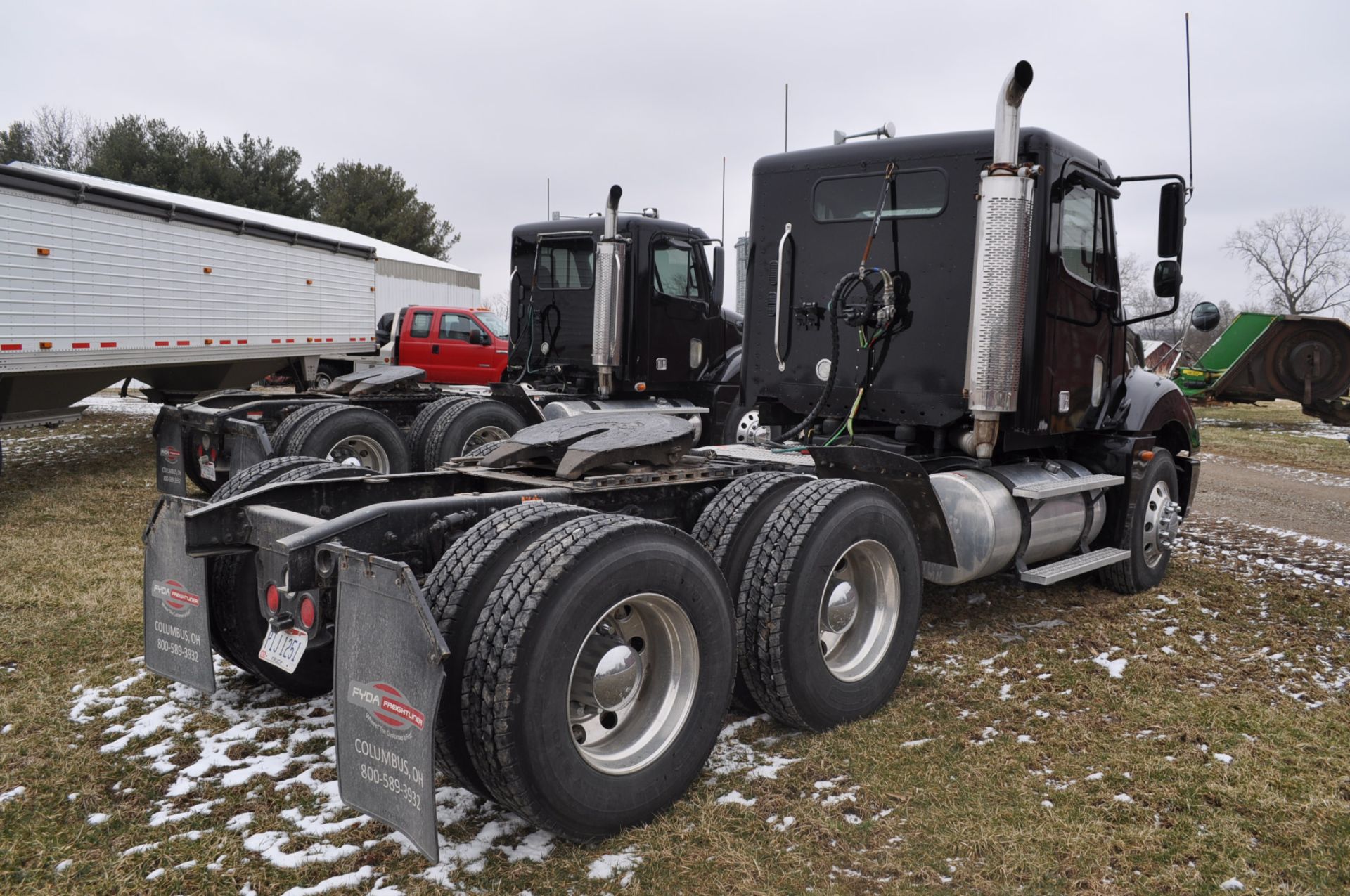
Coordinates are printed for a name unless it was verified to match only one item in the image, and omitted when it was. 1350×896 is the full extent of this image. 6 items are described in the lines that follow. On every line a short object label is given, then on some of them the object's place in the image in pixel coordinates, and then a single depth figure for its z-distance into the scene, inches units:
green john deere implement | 671.1
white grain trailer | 353.4
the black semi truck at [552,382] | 292.0
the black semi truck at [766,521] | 103.8
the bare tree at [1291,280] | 2175.2
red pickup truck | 684.7
